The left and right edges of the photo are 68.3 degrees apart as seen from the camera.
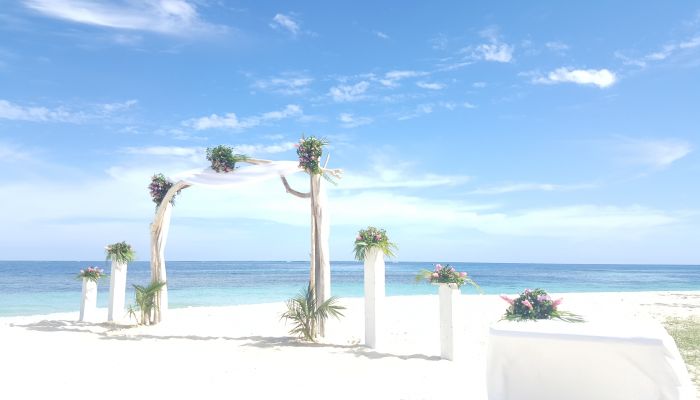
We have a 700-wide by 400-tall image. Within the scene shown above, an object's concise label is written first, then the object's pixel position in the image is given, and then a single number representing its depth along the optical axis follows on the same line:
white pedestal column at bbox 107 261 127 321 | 11.34
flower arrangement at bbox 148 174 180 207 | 10.92
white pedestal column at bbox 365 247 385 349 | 7.87
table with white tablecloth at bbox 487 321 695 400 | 3.86
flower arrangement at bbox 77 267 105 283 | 11.66
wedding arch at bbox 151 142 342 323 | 8.71
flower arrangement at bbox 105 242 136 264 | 11.51
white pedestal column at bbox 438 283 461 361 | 7.00
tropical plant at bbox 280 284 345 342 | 8.41
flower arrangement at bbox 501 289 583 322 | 4.84
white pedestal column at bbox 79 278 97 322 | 11.62
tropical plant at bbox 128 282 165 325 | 10.41
